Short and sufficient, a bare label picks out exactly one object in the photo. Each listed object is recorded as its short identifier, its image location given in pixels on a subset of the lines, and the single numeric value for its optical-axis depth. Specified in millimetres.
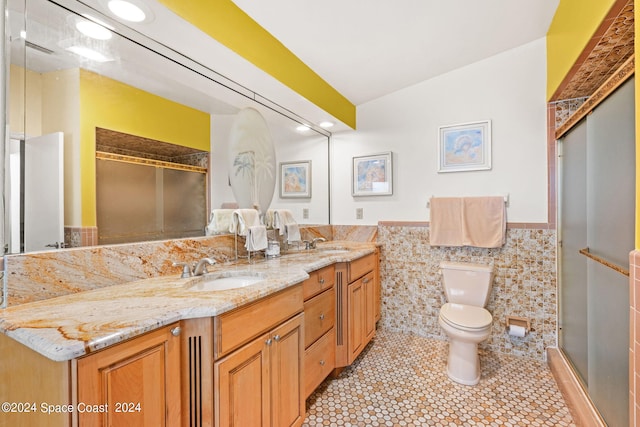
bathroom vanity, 737
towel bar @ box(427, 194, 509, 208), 2314
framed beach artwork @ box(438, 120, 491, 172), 2393
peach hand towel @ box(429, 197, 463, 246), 2430
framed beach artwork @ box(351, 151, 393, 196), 2773
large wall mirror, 1068
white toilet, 1906
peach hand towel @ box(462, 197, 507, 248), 2295
